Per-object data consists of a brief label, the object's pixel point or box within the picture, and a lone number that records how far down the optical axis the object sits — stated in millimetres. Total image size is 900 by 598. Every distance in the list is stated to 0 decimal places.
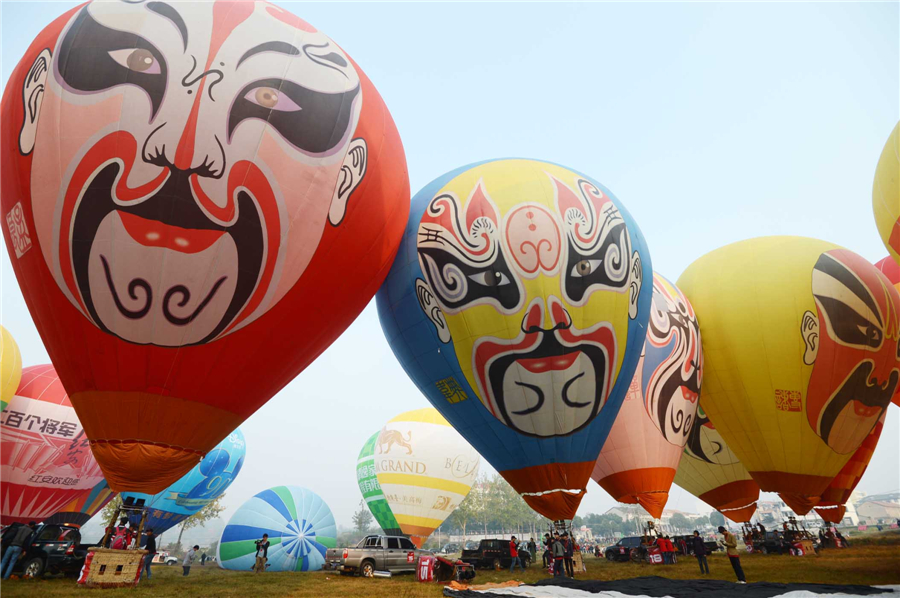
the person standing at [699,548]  14156
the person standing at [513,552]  18203
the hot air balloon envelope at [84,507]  20609
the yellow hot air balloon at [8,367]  16656
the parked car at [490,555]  19422
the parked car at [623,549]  22250
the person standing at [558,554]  13675
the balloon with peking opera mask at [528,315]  11430
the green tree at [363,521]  114750
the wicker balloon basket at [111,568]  8391
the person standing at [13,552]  12641
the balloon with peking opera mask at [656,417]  14812
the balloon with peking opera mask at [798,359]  15492
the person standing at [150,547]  13603
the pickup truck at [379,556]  15617
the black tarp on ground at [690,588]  8883
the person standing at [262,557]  18156
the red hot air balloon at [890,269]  18859
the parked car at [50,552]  13461
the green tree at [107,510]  43188
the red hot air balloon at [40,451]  17609
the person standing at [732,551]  11672
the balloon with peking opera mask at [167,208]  7344
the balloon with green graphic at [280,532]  21828
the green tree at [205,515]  49375
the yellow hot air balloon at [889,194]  11906
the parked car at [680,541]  22417
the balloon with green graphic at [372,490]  24516
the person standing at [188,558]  18617
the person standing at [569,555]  13538
